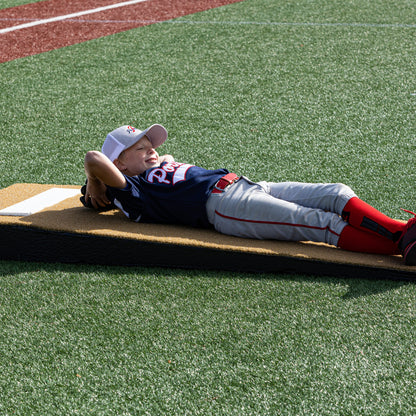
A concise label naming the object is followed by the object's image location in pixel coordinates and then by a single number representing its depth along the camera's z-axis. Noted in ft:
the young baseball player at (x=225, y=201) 19.57
